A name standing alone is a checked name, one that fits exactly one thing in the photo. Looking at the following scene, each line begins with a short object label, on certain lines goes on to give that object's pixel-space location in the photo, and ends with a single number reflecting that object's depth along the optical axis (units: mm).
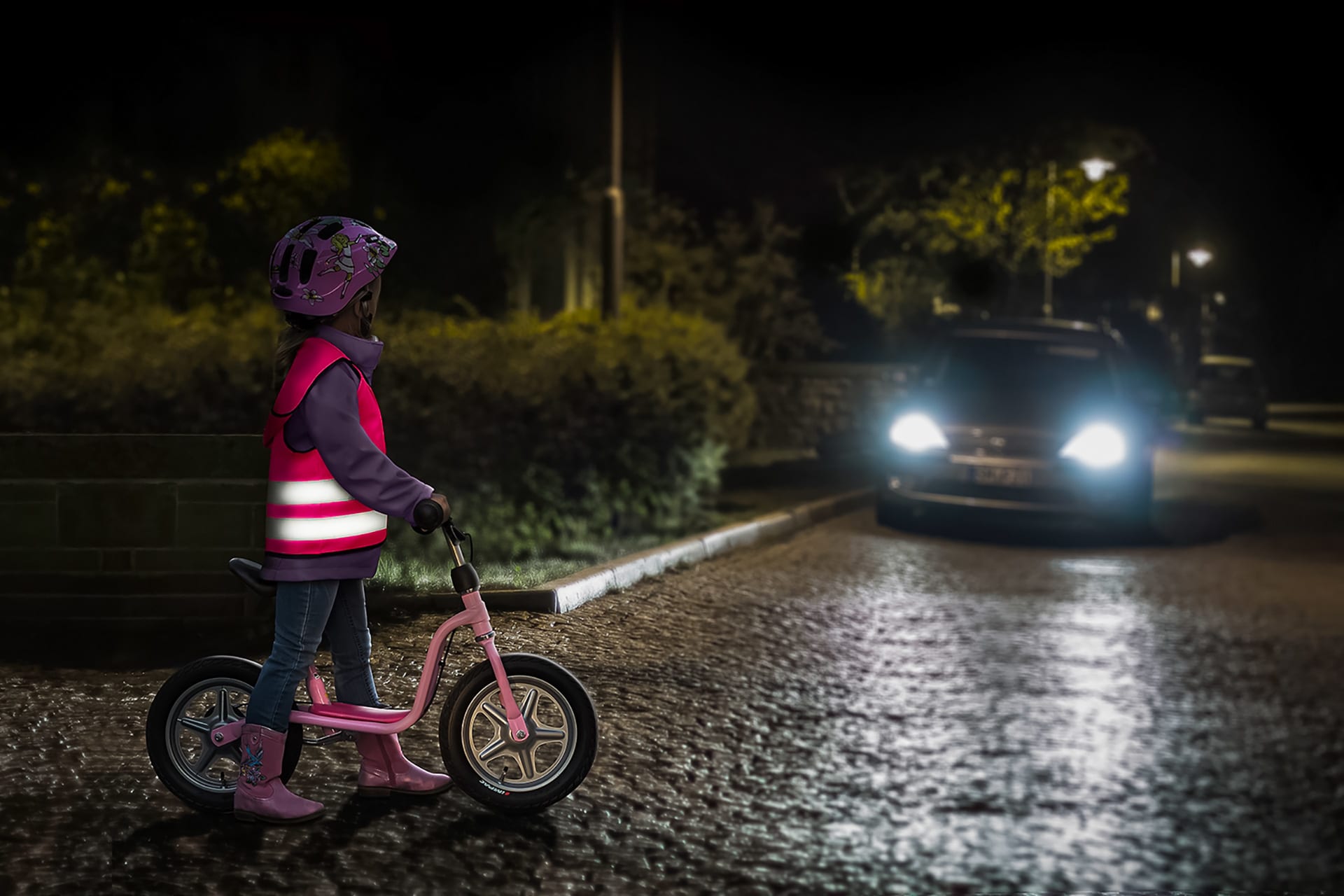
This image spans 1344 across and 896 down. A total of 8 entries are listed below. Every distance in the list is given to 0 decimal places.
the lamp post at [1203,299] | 63188
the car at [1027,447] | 12711
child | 4594
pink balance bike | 4883
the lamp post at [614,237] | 18484
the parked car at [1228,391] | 35125
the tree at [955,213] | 37594
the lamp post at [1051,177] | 35438
